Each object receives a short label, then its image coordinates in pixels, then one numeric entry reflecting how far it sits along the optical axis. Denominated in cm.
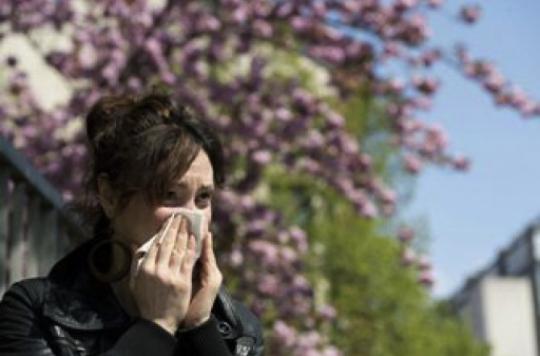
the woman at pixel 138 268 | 262
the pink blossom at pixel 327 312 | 1288
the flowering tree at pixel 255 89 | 1023
